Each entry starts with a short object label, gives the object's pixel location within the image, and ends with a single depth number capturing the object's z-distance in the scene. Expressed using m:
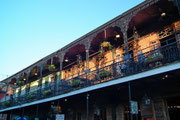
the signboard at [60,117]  11.48
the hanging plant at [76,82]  11.19
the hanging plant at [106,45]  10.94
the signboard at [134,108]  7.59
